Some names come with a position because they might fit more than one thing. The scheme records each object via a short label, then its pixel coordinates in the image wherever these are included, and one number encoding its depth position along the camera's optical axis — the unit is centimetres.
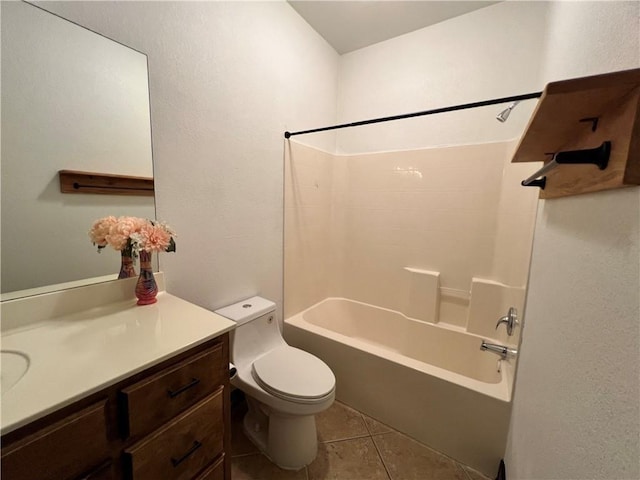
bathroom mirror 81
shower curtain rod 104
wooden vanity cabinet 53
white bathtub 130
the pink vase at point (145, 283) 104
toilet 123
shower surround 149
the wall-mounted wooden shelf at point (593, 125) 38
